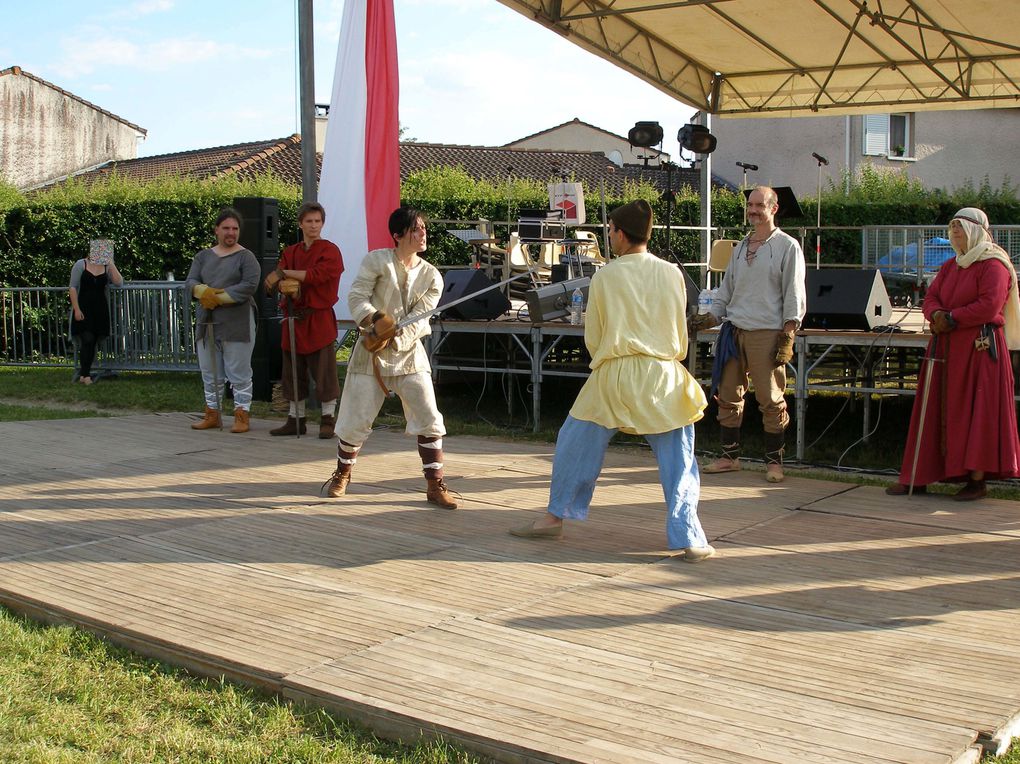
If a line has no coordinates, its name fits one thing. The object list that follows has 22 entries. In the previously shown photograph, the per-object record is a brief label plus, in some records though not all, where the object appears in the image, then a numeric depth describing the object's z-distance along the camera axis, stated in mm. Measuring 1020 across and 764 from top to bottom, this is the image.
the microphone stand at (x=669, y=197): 9508
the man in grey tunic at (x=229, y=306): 9086
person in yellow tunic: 5258
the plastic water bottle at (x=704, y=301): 9055
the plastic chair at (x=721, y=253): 11219
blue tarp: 13043
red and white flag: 10453
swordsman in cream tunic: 6359
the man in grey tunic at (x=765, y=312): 7199
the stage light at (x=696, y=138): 11766
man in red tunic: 8852
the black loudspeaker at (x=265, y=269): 10531
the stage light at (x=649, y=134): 10992
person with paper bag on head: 13836
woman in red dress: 6621
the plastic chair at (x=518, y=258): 12766
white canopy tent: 11633
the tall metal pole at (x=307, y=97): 10523
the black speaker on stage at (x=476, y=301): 10438
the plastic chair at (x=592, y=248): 14056
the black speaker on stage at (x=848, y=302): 8320
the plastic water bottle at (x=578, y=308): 9606
